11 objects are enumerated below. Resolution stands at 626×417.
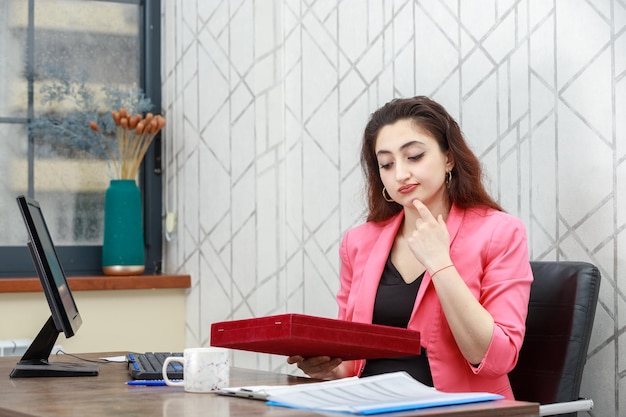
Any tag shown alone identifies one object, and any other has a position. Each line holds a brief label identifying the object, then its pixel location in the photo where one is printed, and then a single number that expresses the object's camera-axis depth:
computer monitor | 3.56
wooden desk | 2.75
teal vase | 5.34
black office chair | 3.47
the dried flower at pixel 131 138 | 5.33
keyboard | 3.36
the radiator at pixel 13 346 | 4.93
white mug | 3.09
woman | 3.43
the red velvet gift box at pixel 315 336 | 3.02
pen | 3.27
